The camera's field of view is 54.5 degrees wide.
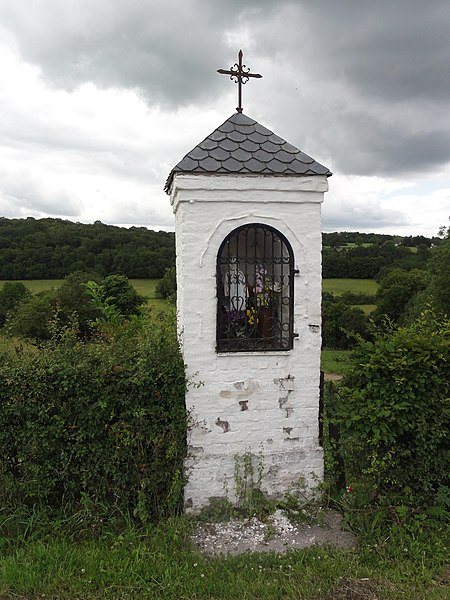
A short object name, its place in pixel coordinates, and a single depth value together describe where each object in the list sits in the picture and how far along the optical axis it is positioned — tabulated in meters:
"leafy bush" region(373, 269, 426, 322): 29.42
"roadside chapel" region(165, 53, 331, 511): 4.29
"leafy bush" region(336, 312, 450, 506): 4.06
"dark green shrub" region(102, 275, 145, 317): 18.18
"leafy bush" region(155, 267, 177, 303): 12.34
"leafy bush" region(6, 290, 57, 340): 15.87
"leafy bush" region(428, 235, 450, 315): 21.14
